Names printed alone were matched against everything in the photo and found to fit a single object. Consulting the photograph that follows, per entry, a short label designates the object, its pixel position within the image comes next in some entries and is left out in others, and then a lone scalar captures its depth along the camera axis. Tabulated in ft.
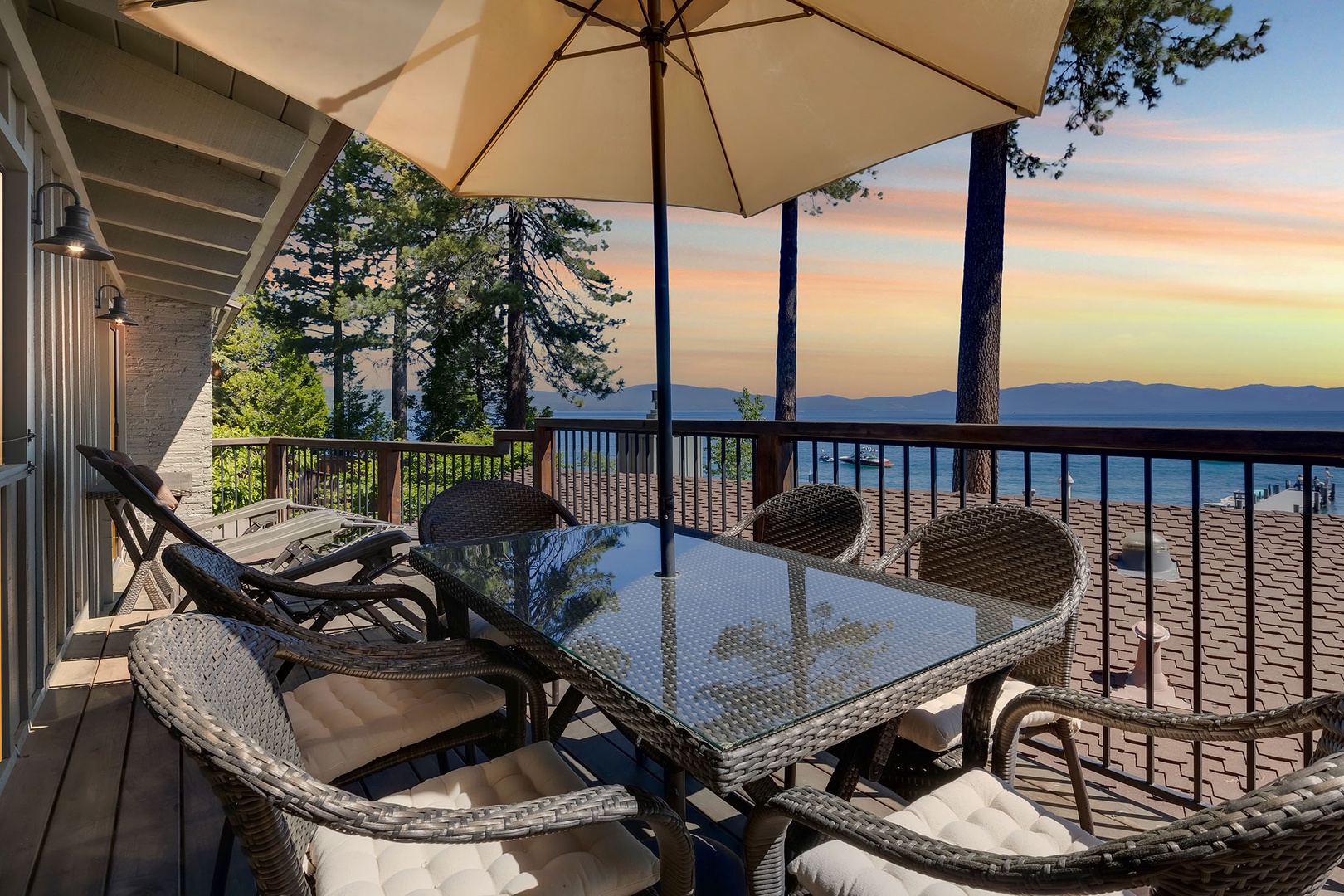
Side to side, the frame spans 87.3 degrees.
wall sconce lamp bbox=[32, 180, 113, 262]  9.07
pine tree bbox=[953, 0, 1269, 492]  29.68
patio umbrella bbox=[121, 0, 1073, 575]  6.30
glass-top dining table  3.47
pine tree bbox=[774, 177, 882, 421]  46.19
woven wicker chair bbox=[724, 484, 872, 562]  8.10
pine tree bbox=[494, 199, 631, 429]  53.52
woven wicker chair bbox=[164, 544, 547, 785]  5.13
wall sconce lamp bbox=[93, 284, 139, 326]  16.75
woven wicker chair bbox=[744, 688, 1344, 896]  2.31
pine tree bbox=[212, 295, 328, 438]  57.82
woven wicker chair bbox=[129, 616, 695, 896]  3.05
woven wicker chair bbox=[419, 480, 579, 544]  9.78
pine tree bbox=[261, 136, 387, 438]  68.54
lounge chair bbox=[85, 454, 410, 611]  10.00
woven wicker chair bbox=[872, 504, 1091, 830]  5.71
